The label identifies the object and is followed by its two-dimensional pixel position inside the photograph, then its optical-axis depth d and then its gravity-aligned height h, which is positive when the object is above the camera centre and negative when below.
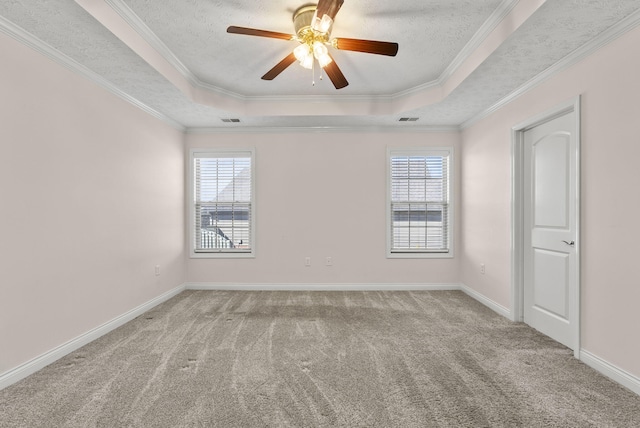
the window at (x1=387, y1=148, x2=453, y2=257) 4.84 +0.12
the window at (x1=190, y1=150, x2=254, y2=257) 4.85 +0.14
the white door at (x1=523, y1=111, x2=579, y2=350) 2.69 -0.14
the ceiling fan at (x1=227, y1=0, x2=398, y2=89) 2.04 +1.28
